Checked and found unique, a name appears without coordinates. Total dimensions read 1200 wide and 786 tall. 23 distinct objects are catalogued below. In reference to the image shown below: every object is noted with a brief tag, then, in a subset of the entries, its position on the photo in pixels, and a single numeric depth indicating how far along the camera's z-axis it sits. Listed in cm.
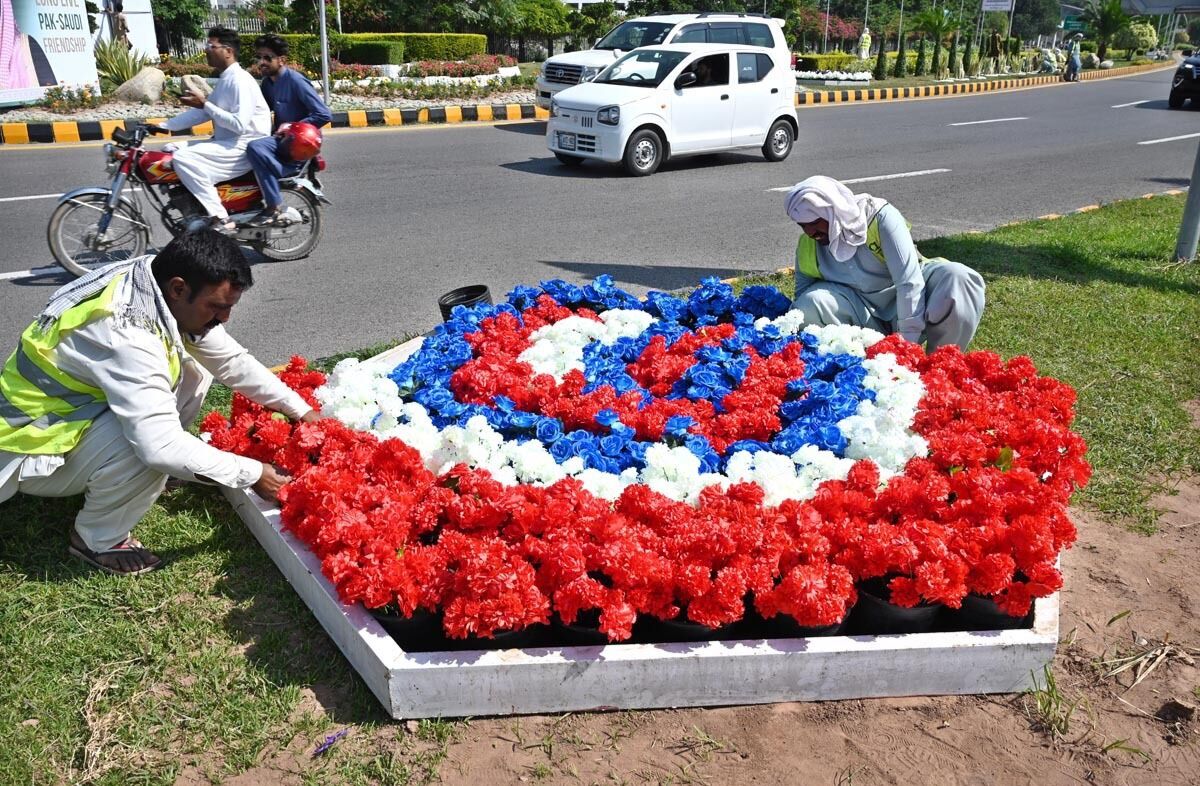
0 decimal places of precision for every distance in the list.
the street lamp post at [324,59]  1690
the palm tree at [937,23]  3800
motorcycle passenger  759
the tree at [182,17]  2817
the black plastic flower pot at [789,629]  315
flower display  305
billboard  1579
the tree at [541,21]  3312
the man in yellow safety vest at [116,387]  332
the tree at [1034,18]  8356
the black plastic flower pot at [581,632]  306
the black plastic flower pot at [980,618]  324
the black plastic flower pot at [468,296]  581
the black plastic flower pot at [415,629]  311
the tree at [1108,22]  5809
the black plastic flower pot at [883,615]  318
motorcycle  711
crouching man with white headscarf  495
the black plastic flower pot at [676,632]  310
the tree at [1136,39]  6141
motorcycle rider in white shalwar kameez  725
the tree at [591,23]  3609
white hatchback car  1239
